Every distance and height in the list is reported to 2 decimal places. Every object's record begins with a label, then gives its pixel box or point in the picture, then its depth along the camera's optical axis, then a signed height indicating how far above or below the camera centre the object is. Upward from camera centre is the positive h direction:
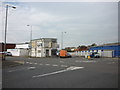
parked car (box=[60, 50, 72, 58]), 29.66 -2.26
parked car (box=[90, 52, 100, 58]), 30.10 -2.59
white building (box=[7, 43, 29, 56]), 37.63 -1.79
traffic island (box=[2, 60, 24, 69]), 11.79 -2.37
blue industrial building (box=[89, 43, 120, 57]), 31.89 -0.42
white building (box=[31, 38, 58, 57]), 32.13 -0.10
